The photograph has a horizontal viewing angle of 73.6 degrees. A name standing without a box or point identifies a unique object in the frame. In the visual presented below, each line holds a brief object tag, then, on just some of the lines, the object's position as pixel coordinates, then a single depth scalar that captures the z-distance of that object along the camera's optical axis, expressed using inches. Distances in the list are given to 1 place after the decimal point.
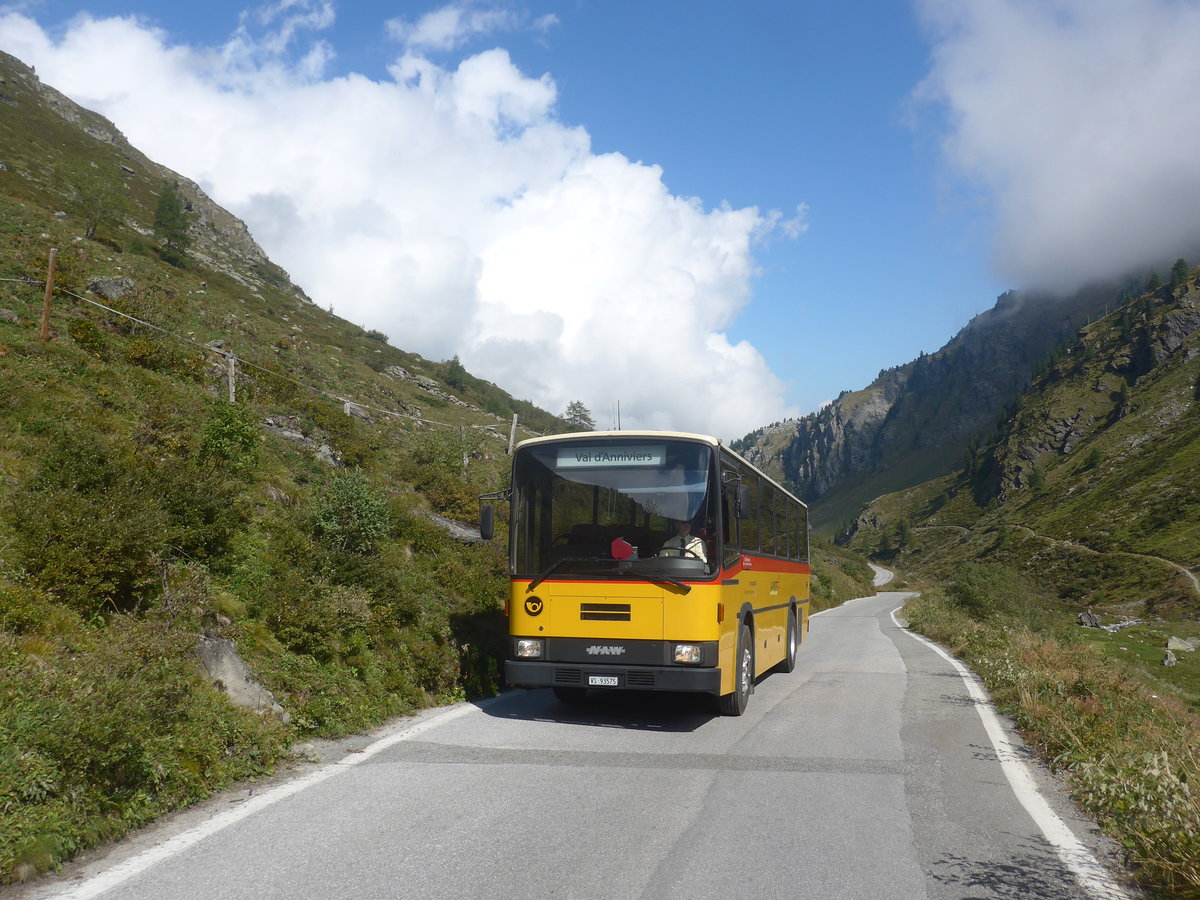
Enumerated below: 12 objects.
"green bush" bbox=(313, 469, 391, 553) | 473.1
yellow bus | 338.3
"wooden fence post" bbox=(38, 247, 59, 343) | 650.8
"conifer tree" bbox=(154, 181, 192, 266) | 2348.2
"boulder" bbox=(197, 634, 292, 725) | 270.4
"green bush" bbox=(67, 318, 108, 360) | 698.2
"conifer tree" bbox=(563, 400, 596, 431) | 3698.1
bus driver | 344.2
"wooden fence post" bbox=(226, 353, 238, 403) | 699.4
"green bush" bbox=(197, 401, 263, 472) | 535.2
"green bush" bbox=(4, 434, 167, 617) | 283.4
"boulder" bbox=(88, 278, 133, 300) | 1012.5
